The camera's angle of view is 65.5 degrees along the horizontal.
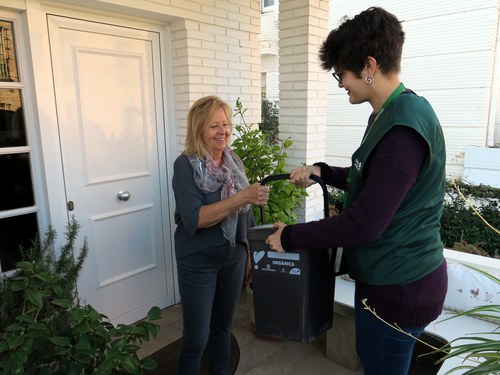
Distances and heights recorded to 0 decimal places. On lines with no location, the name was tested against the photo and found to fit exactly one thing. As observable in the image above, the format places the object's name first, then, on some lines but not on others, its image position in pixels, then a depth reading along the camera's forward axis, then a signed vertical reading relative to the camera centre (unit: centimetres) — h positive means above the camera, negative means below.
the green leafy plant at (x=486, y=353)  78 -51
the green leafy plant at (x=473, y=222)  428 -124
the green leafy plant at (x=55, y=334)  152 -94
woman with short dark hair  116 -29
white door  260 -30
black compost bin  145 -66
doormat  262 -170
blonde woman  186 -52
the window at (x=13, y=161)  232 -28
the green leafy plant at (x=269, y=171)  283 -42
